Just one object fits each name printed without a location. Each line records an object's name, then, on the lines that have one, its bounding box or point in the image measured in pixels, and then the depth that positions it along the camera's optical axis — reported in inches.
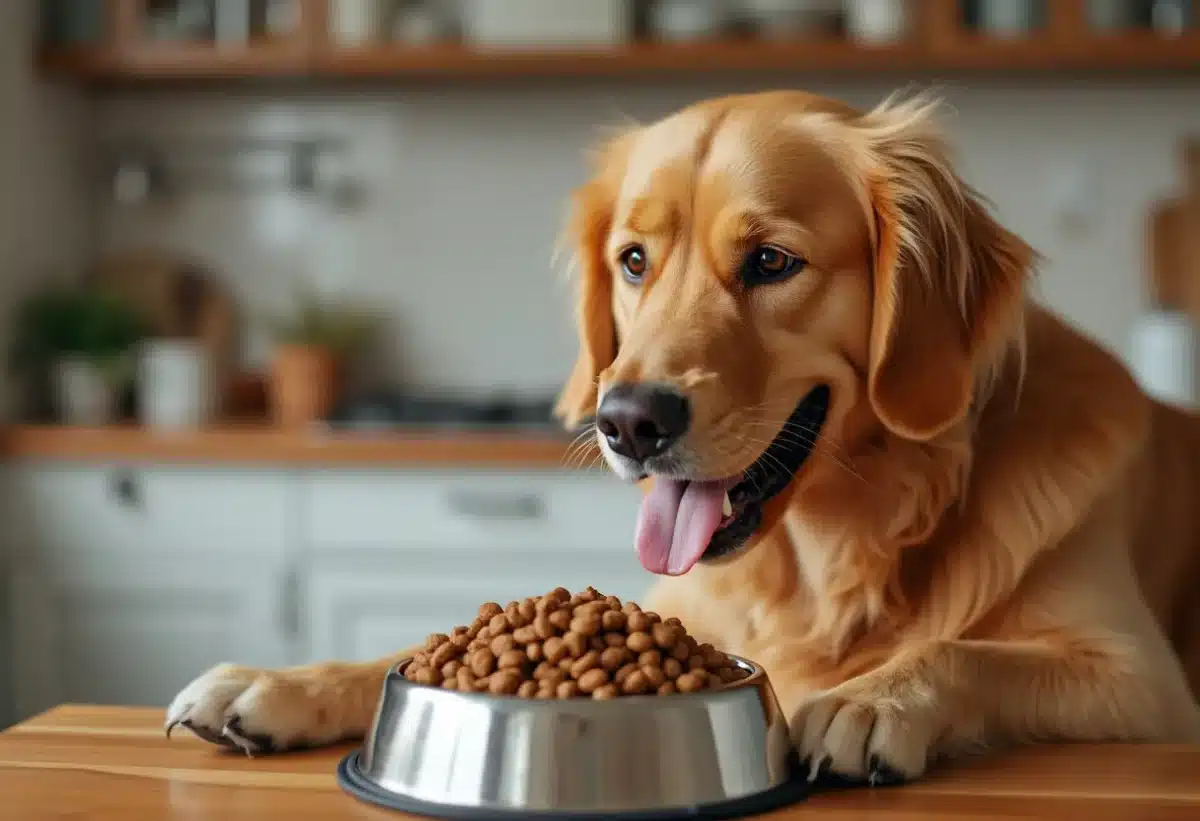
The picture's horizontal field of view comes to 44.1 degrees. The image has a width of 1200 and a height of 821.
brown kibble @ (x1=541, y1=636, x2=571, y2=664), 34.8
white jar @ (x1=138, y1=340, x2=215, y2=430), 128.5
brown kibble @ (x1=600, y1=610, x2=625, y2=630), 35.8
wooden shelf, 126.1
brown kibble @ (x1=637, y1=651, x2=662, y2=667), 34.3
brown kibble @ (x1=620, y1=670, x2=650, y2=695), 33.5
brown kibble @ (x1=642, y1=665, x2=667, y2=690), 33.9
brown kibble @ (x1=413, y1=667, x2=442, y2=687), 35.7
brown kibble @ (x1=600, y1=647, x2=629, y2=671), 34.3
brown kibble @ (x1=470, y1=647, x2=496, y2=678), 34.9
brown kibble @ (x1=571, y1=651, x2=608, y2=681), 33.9
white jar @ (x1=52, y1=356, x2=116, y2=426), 131.2
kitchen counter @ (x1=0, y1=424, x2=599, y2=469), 115.6
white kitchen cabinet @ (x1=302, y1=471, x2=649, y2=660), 116.6
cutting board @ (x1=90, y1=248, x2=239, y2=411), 145.3
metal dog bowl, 31.9
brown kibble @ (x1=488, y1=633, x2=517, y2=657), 35.3
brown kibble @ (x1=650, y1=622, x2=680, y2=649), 35.2
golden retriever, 49.5
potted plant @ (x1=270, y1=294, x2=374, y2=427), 134.5
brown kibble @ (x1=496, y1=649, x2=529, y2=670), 34.6
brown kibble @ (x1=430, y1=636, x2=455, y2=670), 36.4
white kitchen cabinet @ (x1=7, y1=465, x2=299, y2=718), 119.6
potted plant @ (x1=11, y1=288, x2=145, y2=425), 131.6
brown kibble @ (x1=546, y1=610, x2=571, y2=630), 35.9
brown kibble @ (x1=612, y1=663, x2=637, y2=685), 33.8
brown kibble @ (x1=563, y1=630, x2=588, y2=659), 34.8
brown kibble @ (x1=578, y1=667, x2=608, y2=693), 33.4
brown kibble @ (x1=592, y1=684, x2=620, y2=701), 32.9
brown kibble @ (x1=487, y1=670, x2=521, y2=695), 33.9
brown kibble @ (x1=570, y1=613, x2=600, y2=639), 35.2
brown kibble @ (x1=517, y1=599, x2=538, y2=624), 36.6
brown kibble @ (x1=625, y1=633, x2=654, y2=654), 34.8
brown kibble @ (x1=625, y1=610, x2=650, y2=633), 35.6
